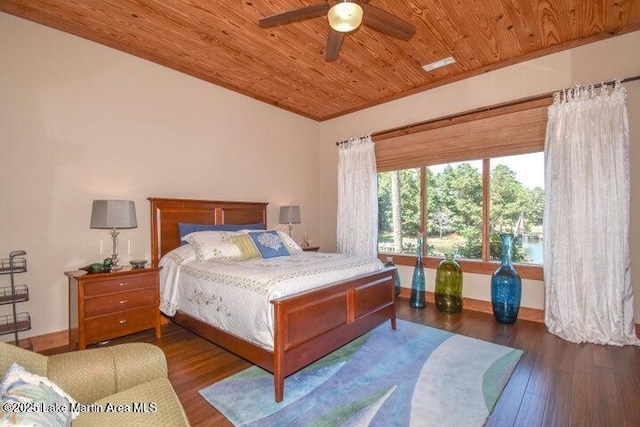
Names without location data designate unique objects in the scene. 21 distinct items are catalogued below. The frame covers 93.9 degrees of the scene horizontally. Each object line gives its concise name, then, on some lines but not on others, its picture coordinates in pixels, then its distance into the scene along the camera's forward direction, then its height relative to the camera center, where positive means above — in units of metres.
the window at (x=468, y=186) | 3.41 +0.35
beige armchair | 1.08 -0.69
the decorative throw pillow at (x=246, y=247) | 3.18 -0.34
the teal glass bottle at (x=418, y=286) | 3.87 -0.95
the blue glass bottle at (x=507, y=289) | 3.20 -0.83
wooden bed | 1.99 -0.81
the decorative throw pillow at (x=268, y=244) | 3.18 -0.32
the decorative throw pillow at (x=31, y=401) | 0.83 -0.55
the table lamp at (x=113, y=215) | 2.66 +0.01
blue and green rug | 1.79 -1.22
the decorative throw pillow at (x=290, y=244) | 3.61 -0.37
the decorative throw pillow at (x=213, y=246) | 3.09 -0.32
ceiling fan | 1.88 +1.38
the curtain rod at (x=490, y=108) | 2.77 +1.23
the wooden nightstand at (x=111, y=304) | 2.51 -0.79
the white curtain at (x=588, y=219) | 2.70 -0.08
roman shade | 3.29 +0.95
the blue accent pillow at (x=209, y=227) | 3.47 -0.15
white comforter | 2.09 -0.55
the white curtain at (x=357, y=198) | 4.54 +0.24
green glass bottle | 3.64 -0.91
